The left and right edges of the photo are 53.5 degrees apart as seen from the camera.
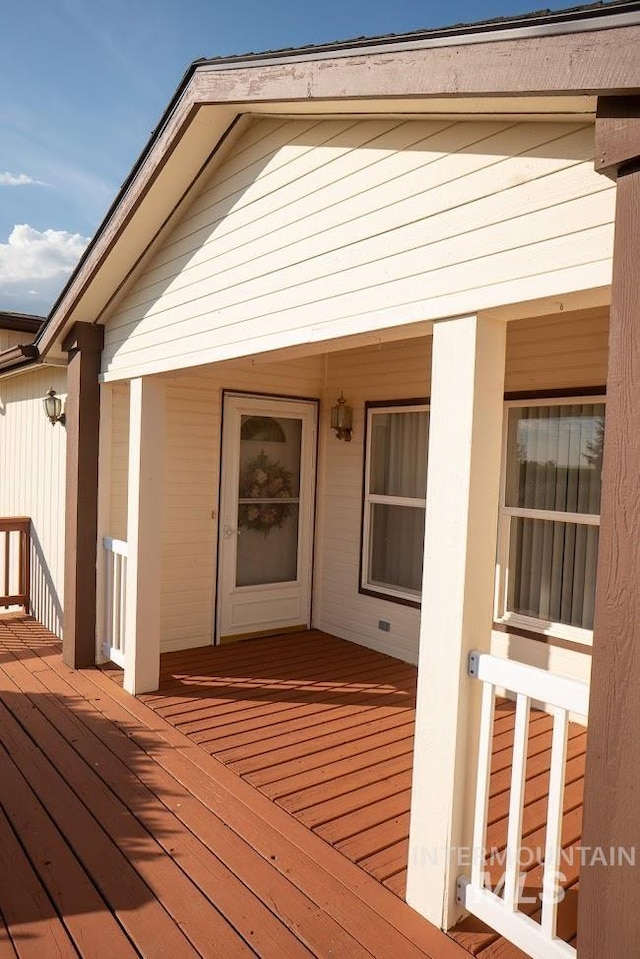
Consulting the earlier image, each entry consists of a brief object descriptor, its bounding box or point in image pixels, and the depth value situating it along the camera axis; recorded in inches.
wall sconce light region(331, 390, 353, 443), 225.1
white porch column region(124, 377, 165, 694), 174.7
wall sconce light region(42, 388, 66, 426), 224.8
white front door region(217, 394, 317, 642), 223.1
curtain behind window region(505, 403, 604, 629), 161.2
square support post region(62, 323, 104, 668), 193.8
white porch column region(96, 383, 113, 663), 197.3
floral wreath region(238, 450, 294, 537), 228.1
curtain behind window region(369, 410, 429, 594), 207.9
